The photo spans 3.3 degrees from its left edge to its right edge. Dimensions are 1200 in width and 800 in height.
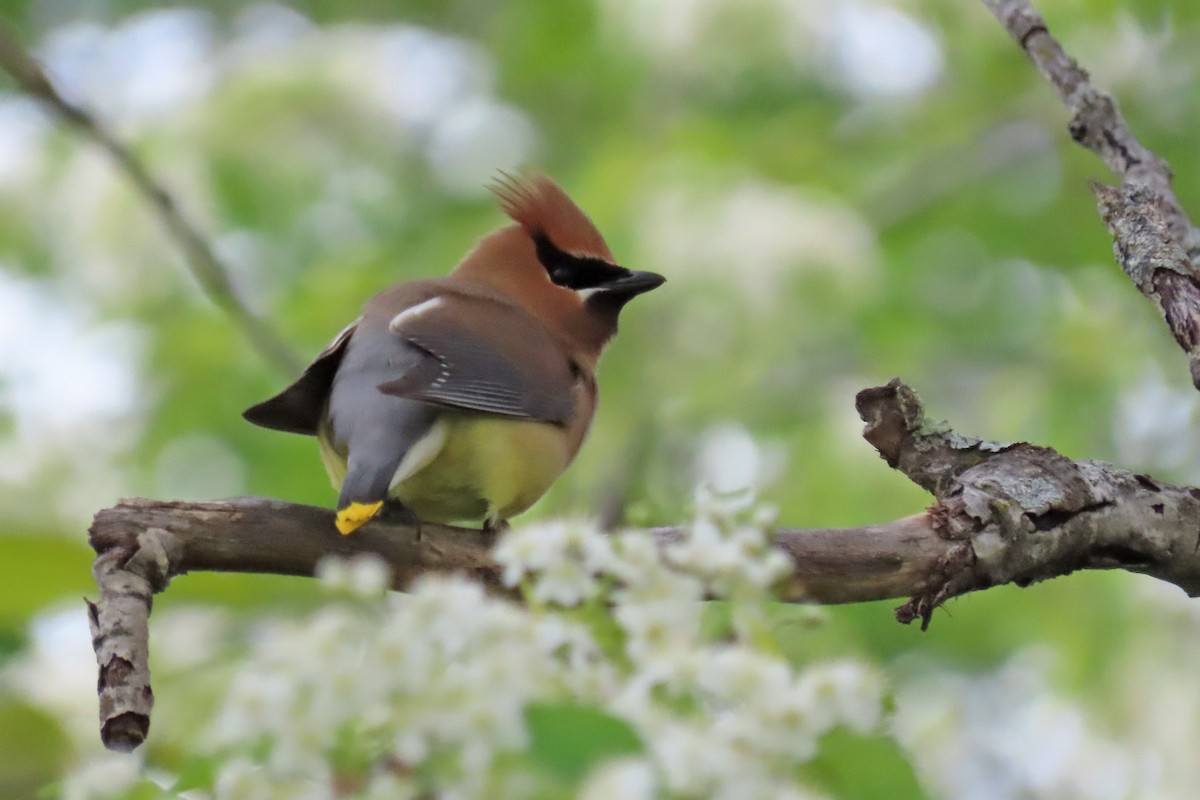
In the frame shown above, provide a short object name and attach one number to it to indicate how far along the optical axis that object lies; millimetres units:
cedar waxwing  3742
